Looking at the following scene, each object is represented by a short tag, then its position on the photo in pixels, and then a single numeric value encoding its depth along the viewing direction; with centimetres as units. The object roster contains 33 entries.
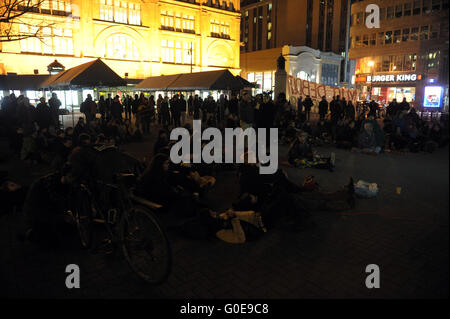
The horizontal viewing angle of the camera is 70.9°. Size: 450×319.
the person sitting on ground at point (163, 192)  527
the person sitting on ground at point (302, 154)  941
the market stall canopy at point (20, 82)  2664
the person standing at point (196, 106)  2194
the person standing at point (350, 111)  1838
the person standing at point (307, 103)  1930
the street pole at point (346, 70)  5033
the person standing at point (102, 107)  1880
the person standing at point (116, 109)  1600
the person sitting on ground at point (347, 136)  1254
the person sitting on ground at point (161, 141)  806
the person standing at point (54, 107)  1517
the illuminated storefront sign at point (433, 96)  2233
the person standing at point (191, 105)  2297
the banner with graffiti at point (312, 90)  1795
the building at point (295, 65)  4744
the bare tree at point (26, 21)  2923
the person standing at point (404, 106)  1705
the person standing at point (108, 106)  1887
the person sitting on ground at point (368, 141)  1148
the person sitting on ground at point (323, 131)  1423
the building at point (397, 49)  3738
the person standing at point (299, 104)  2000
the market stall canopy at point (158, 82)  2333
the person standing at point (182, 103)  1902
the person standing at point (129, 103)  2164
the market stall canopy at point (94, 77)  1290
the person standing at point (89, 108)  1574
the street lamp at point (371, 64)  4389
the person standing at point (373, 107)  2075
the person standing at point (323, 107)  1877
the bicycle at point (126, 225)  346
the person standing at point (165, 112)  1867
